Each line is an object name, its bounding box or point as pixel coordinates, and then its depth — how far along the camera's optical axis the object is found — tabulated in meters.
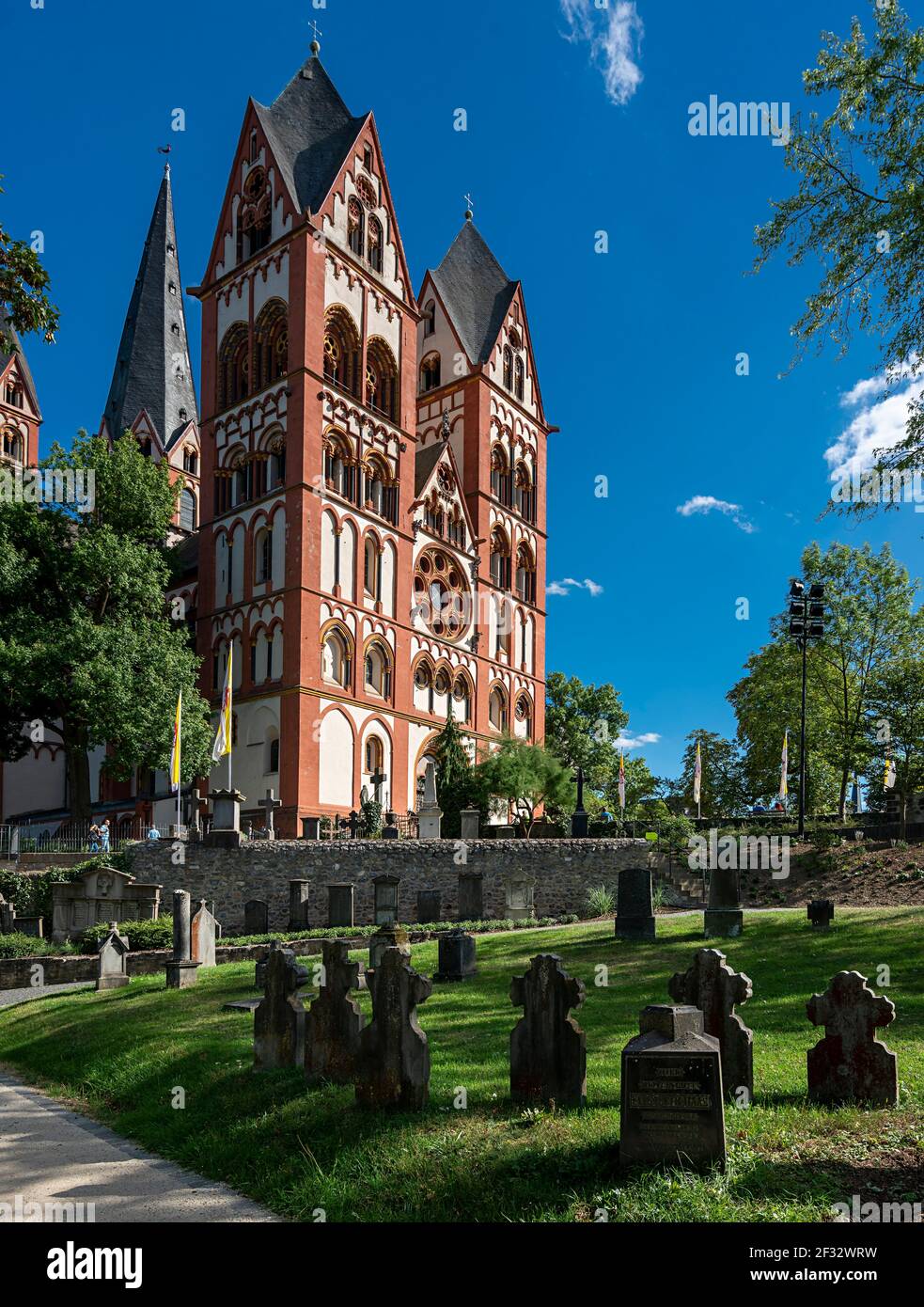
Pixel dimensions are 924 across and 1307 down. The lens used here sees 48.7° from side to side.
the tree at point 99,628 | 33.81
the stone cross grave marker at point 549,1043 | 7.34
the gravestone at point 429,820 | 34.50
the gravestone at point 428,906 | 26.08
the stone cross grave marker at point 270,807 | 34.69
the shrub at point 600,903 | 25.95
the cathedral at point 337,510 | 39.12
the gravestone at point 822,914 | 17.55
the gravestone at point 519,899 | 25.69
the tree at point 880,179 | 15.15
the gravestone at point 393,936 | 11.50
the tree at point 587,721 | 55.97
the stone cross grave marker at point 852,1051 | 7.10
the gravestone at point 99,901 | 25.02
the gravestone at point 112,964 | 16.84
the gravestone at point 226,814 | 28.25
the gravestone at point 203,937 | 17.89
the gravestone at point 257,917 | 25.64
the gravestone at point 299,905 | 25.75
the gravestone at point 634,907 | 18.06
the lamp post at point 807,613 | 32.19
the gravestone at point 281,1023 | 8.96
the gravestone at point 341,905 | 25.55
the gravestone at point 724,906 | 17.47
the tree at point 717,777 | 53.06
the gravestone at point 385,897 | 25.36
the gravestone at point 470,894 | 26.16
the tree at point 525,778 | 38.12
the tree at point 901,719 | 40.25
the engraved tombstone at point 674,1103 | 5.81
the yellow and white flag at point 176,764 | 31.06
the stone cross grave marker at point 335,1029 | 8.32
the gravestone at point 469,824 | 32.41
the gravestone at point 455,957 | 14.73
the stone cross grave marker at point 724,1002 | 7.28
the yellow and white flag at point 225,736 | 33.81
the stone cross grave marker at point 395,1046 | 7.44
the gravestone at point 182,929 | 16.69
